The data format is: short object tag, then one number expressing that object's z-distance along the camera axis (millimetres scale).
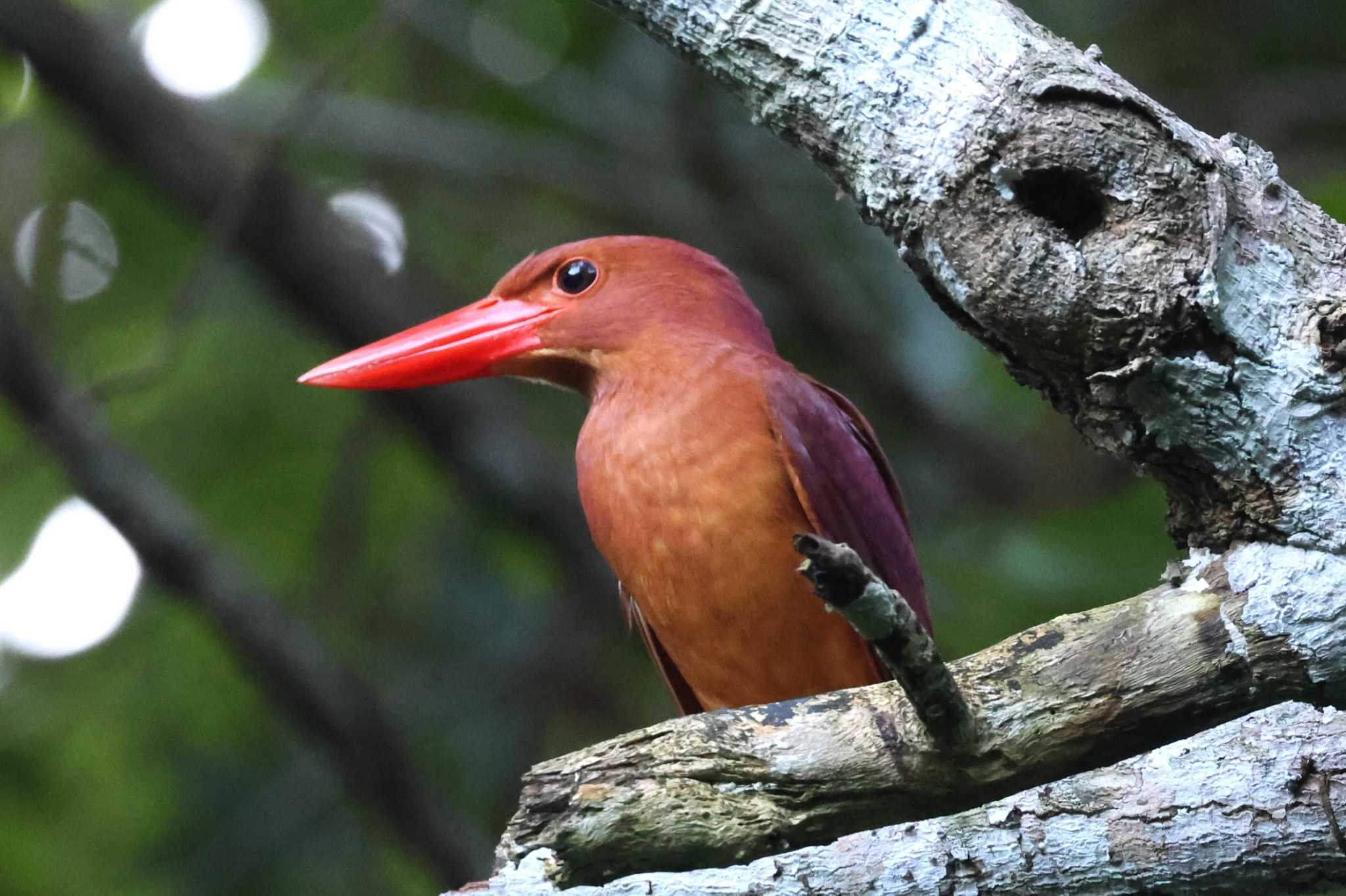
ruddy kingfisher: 4493
